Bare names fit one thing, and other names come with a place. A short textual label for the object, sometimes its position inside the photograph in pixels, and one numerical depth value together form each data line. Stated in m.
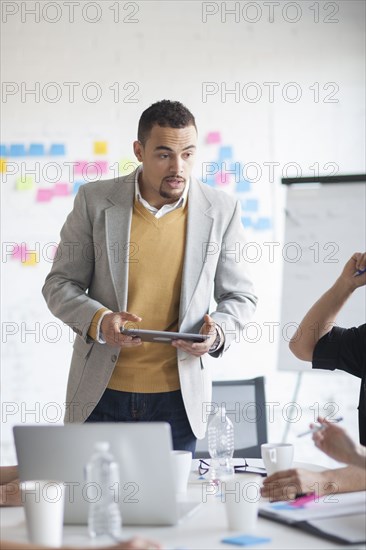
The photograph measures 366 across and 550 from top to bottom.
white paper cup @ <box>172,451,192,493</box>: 2.69
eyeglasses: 2.94
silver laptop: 2.37
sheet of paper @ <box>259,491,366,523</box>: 2.45
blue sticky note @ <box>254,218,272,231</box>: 4.66
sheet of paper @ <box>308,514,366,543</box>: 2.33
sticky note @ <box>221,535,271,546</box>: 2.33
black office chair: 3.66
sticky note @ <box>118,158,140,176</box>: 4.62
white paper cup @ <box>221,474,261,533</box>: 2.41
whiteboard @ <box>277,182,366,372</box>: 4.44
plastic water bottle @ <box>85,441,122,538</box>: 2.38
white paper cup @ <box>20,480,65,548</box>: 2.35
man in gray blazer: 3.31
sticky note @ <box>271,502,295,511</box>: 2.52
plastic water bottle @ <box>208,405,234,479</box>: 2.92
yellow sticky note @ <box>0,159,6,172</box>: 4.60
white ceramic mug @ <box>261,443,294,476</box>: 2.79
